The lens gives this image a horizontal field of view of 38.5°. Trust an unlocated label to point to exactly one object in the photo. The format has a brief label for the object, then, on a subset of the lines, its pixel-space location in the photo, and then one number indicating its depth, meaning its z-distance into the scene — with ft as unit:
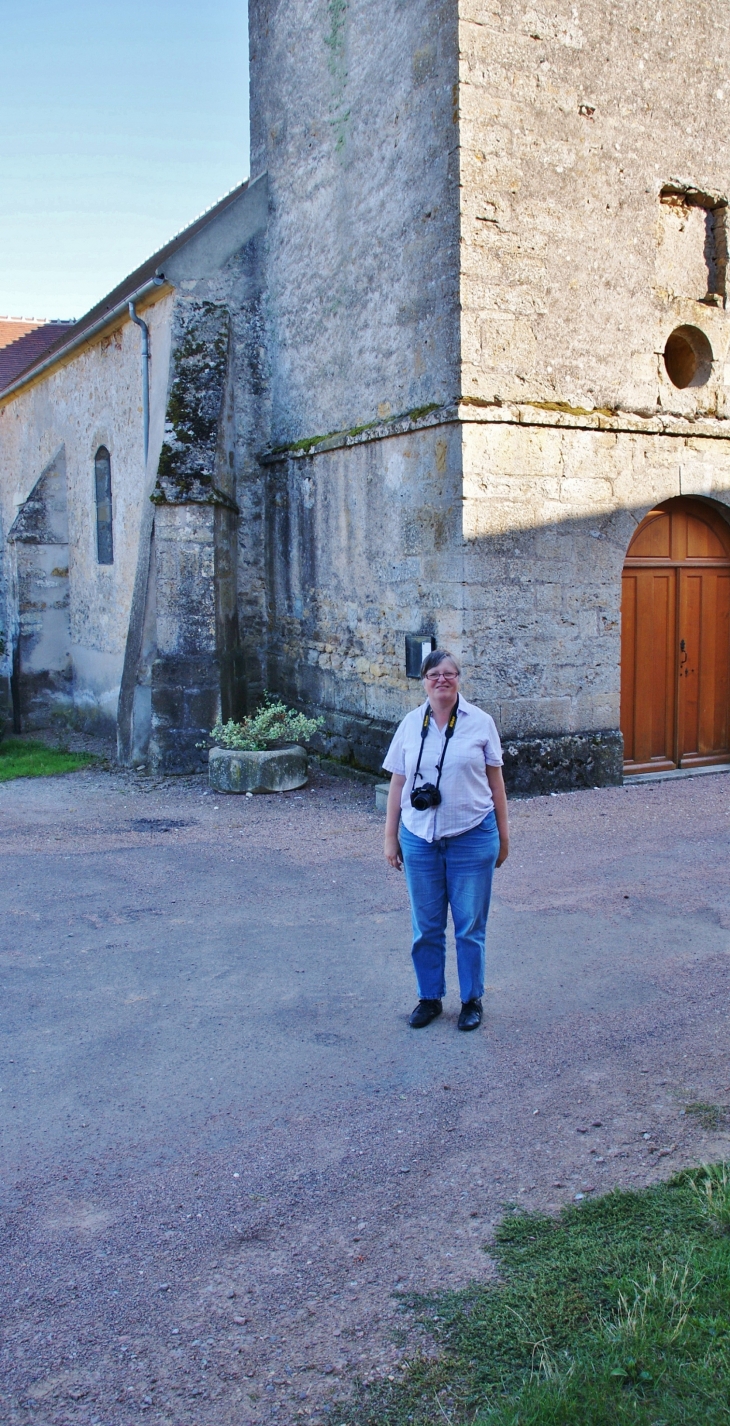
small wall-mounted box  29.22
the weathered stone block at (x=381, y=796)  28.78
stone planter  31.94
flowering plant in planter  32.50
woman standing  14.23
